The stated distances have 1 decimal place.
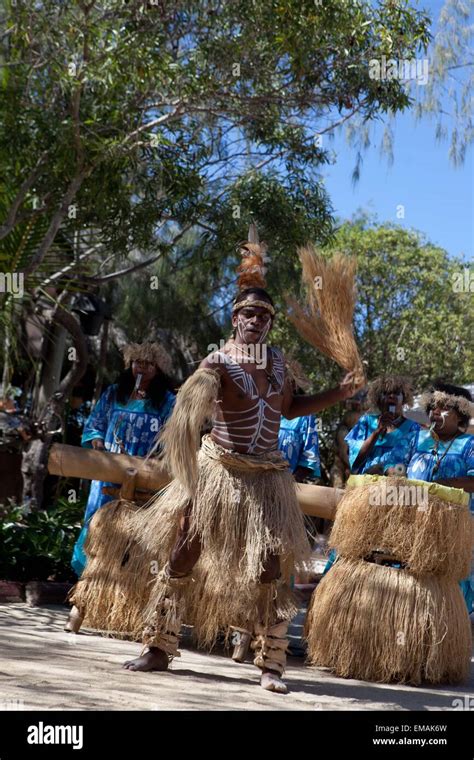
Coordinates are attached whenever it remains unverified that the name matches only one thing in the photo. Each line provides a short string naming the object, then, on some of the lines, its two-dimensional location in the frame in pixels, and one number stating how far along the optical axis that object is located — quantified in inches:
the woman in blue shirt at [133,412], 258.5
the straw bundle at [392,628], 204.8
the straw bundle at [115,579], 227.3
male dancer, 184.7
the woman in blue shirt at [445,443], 241.3
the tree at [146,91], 299.6
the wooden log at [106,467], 230.4
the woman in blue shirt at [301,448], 268.7
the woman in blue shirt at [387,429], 253.1
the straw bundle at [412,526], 208.2
